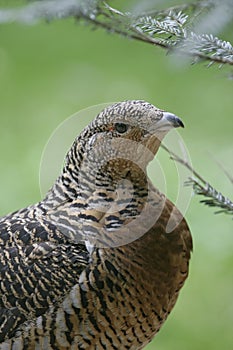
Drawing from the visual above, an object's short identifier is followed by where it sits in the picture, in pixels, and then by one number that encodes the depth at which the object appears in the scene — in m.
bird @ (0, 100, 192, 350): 5.41
